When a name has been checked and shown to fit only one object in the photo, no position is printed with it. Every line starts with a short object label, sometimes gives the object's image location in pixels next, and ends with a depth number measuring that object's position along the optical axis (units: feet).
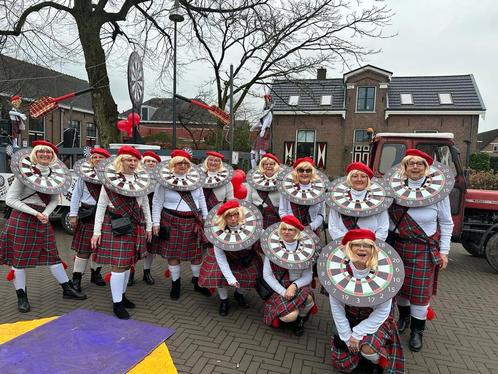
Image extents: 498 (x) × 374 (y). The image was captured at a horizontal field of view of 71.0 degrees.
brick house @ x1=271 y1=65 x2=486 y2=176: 71.36
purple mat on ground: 9.51
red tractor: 18.26
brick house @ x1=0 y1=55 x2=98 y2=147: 44.57
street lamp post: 29.35
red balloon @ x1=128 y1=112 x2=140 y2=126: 27.17
